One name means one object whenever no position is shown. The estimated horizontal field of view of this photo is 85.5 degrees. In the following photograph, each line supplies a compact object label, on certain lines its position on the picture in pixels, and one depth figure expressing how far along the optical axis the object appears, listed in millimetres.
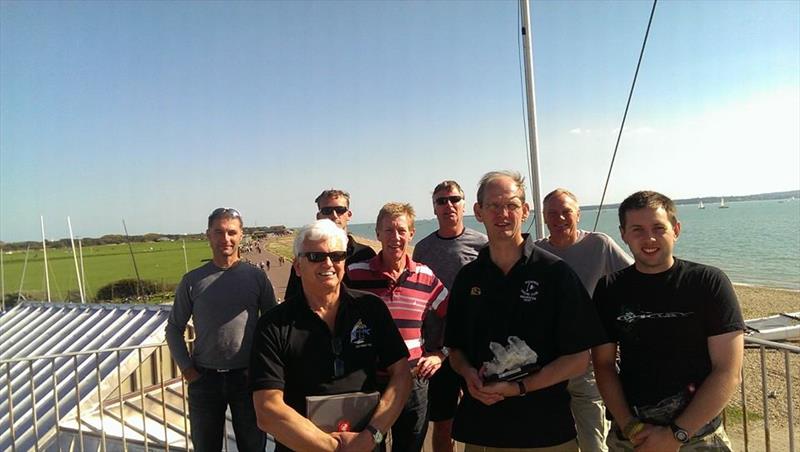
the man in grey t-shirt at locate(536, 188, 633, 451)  2992
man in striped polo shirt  2639
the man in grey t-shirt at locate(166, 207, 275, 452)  3123
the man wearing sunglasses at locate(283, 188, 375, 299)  3590
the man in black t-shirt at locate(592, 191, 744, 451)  1895
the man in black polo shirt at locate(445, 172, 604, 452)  1964
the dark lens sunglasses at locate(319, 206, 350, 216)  3588
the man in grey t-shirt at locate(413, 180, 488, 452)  3107
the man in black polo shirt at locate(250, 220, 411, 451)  1914
